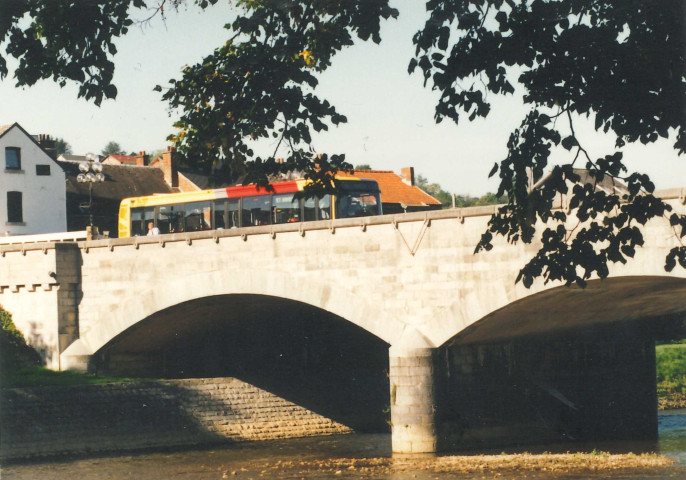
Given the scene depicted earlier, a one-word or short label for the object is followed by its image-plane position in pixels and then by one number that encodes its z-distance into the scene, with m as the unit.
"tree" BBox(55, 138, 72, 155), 146.50
